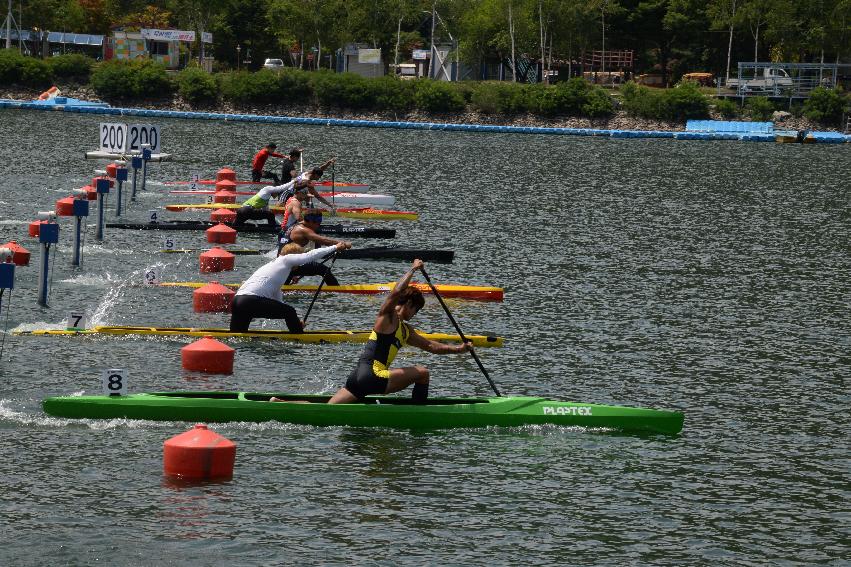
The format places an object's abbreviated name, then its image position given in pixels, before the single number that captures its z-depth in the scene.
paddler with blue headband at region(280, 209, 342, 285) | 26.64
